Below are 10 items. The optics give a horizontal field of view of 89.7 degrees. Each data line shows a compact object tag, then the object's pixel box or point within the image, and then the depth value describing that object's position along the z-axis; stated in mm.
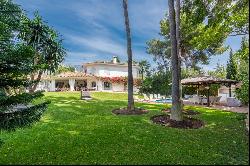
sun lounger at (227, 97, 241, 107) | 12320
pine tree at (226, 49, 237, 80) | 17982
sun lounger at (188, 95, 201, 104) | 13607
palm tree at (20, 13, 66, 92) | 16538
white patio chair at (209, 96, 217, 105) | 13305
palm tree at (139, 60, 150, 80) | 28980
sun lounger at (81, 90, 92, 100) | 16524
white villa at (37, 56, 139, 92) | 27280
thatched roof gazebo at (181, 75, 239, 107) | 12208
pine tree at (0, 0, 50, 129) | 4160
